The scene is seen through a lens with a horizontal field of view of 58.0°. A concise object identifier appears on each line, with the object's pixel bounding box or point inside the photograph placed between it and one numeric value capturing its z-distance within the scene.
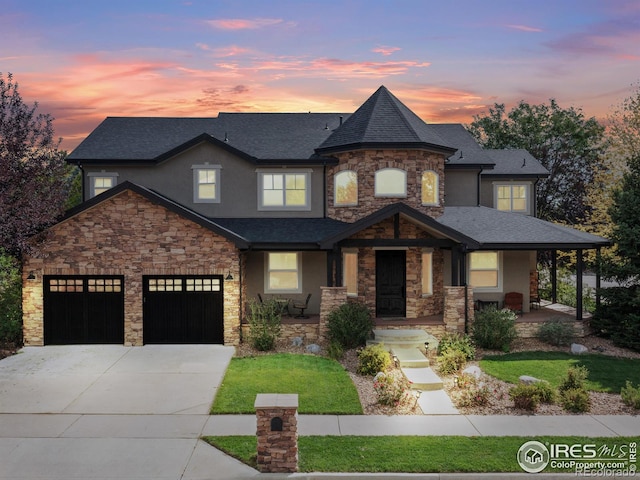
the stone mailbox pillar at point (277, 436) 9.18
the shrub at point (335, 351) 16.81
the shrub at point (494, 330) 18.09
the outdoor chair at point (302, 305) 20.26
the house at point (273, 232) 18.27
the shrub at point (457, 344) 17.06
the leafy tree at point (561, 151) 41.91
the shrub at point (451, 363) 15.47
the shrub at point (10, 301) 18.30
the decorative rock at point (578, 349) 17.99
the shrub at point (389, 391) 12.55
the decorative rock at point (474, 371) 14.45
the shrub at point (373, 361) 15.05
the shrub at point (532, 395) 12.39
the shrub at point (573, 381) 13.15
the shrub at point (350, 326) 17.59
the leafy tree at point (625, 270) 18.88
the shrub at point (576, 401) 12.43
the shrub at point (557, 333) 18.84
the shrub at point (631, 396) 12.51
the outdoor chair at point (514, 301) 21.56
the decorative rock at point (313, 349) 17.66
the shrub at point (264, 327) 17.83
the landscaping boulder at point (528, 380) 13.57
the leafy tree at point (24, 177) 17.30
